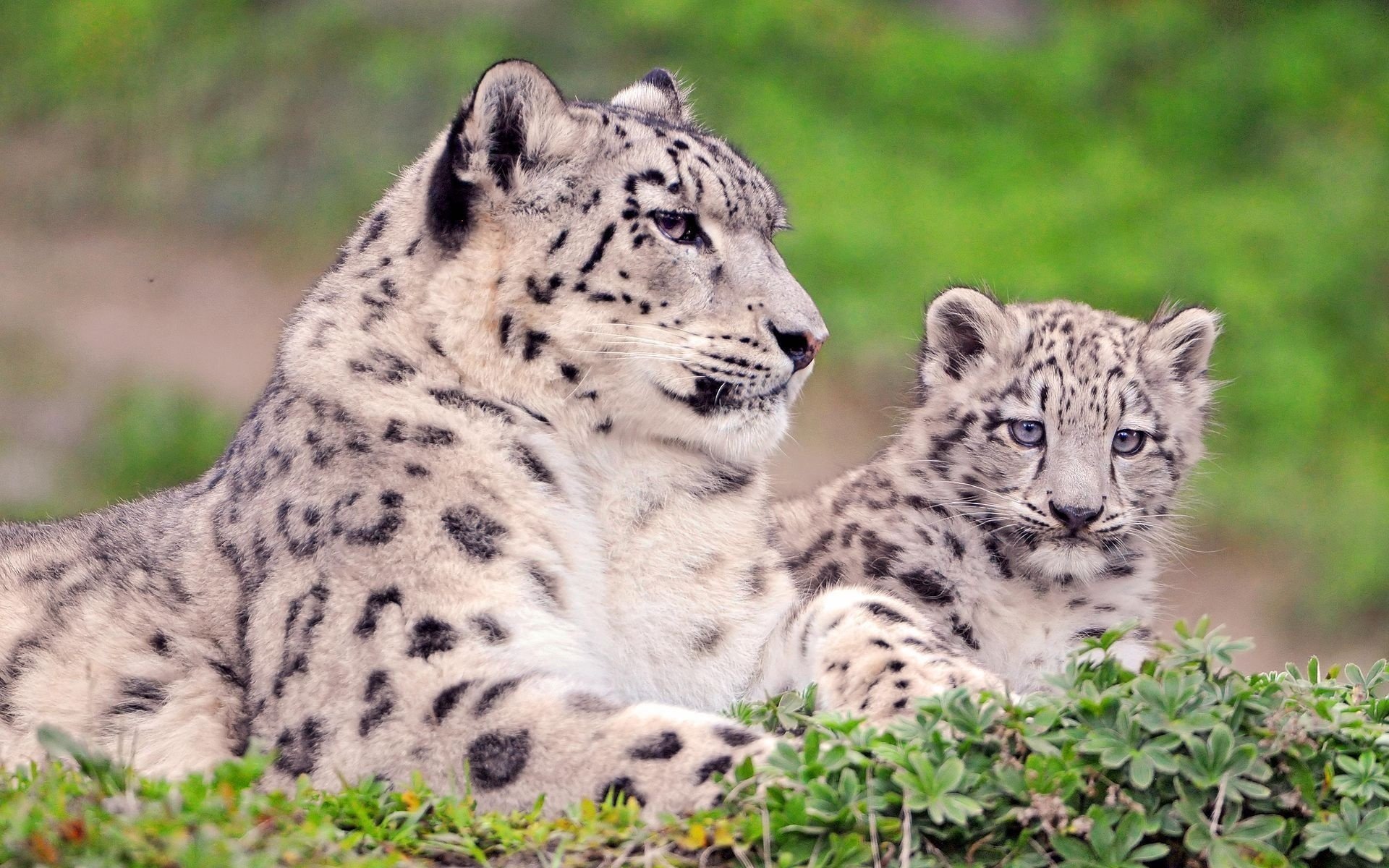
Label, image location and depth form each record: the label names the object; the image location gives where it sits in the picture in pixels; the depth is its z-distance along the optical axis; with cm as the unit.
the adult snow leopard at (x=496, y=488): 1149
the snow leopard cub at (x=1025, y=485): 1497
